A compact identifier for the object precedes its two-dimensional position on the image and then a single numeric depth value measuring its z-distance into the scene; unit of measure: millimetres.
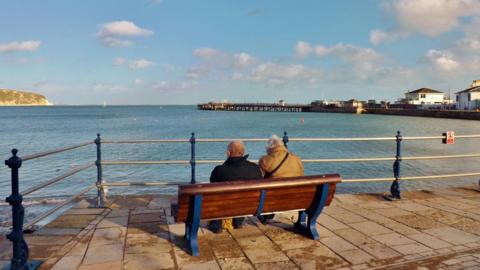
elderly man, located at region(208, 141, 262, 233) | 4828
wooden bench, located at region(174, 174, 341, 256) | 4215
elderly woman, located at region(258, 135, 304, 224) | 5090
